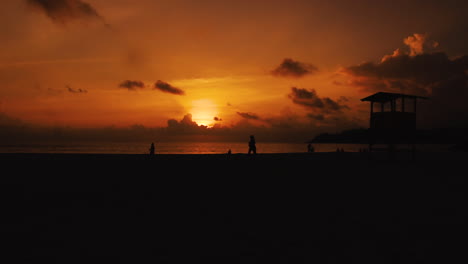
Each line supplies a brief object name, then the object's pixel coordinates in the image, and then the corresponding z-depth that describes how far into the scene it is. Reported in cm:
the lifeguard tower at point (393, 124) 2019
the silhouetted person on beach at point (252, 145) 2635
